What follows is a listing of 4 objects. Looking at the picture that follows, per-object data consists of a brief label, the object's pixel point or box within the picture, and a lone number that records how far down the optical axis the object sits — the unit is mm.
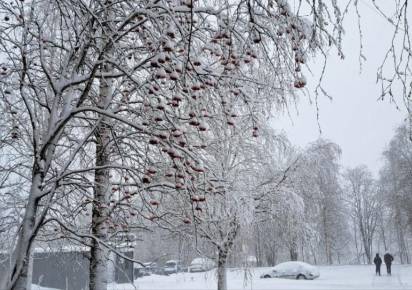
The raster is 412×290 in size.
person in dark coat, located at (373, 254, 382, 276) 21100
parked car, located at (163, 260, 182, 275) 32556
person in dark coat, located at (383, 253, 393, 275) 20891
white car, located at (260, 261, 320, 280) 22094
